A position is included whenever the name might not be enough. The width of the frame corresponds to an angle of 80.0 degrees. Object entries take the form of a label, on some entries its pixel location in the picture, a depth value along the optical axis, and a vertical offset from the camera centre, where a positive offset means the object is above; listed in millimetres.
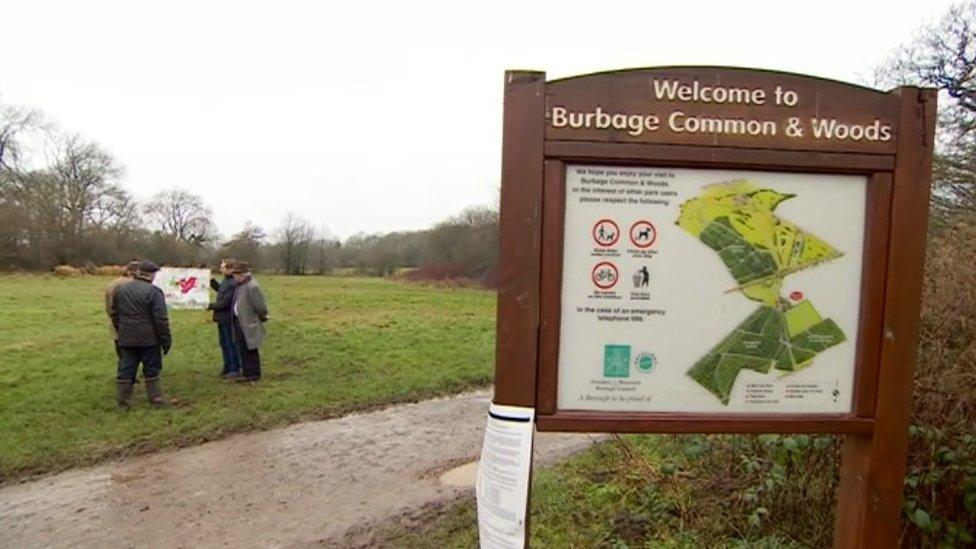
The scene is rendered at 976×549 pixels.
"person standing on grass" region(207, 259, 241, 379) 8391 -1096
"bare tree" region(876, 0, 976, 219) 5563 +3246
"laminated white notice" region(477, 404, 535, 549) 2191 -836
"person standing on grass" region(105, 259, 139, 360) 6832 -497
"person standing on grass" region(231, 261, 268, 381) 8008 -1000
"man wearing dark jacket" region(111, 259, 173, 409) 6746 -1044
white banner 12539 -935
